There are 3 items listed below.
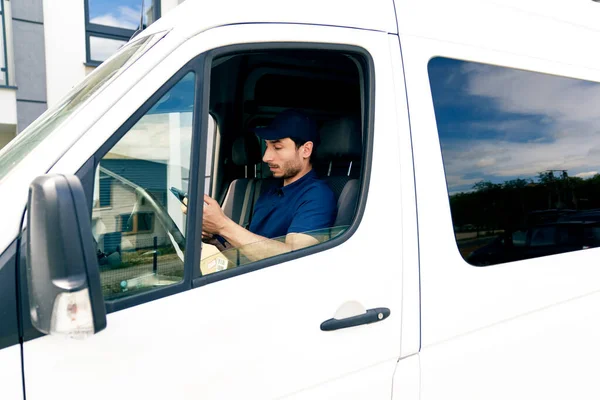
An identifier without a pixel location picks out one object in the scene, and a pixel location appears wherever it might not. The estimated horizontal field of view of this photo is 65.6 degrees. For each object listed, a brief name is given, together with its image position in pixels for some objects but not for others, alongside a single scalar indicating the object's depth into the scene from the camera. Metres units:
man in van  1.80
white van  1.17
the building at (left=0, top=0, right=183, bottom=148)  6.59
